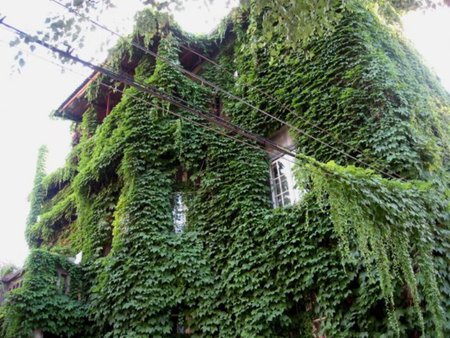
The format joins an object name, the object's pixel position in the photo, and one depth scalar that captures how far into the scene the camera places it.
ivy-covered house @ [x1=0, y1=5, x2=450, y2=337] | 6.38
